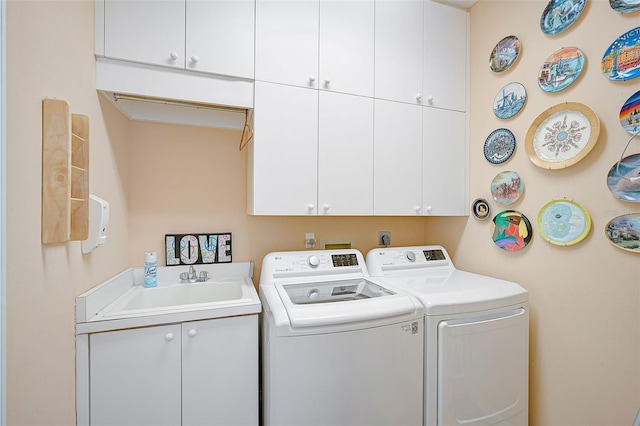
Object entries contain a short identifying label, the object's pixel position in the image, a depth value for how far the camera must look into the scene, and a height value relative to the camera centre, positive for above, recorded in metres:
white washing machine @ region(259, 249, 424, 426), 1.18 -0.65
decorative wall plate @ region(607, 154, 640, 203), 1.20 +0.14
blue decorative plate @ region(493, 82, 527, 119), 1.67 +0.67
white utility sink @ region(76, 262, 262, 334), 1.19 -0.46
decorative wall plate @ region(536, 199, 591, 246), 1.39 -0.05
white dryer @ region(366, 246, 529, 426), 1.35 -0.69
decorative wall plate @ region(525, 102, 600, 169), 1.36 +0.39
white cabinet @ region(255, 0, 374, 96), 1.57 +0.97
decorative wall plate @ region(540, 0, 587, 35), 1.42 +1.02
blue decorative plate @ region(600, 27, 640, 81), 1.21 +0.68
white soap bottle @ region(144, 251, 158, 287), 1.66 -0.35
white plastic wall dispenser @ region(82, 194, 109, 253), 1.18 -0.06
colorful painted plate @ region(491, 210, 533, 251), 1.65 -0.11
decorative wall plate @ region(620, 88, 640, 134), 1.19 +0.42
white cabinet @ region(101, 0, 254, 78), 1.34 +0.87
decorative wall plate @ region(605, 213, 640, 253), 1.20 -0.08
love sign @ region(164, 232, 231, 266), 1.80 -0.25
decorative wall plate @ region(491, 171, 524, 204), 1.69 +0.15
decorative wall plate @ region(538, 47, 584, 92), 1.41 +0.74
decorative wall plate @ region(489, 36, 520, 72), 1.70 +0.97
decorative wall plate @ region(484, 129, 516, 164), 1.73 +0.41
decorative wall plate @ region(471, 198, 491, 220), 1.88 +0.02
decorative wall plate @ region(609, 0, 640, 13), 1.21 +0.90
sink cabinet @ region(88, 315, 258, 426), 1.20 -0.73
